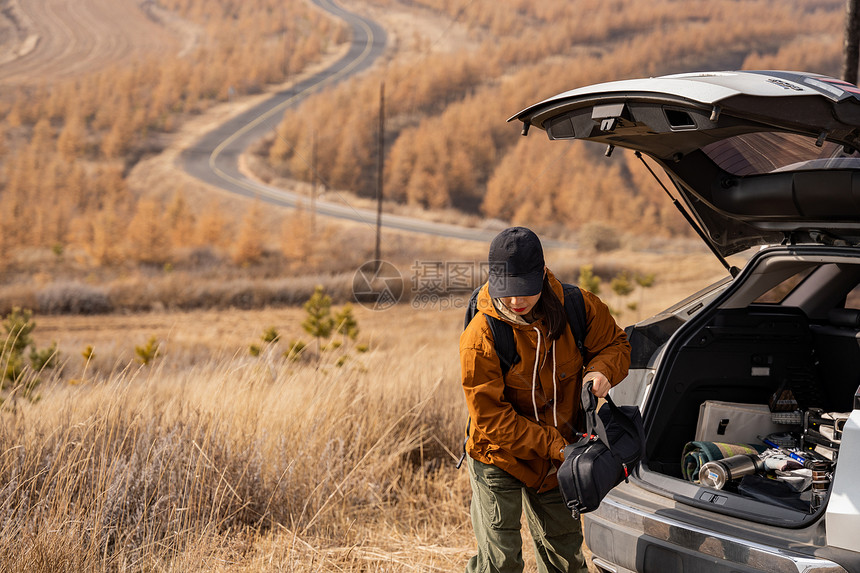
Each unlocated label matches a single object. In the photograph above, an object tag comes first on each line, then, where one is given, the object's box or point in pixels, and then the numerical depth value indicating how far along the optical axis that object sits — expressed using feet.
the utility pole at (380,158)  190.08
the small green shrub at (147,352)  36.58
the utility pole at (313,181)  173.54
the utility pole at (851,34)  19.84
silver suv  7.90
